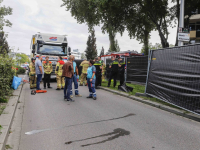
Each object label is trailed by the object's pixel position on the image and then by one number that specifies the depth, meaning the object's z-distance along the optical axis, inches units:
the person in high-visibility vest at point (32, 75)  425.1
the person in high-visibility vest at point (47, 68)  430.6
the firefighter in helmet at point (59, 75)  409.1
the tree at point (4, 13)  1200.9
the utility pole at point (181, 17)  413.4
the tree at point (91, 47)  2655.3
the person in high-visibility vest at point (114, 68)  418.7
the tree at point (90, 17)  992.9
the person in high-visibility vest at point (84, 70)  479.2
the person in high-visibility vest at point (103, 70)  557.3
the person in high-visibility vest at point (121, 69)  414.6
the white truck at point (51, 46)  534.4
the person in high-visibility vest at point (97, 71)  442.0
